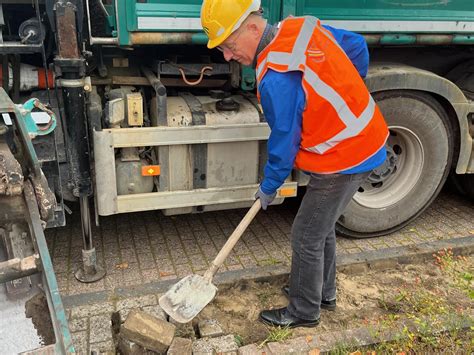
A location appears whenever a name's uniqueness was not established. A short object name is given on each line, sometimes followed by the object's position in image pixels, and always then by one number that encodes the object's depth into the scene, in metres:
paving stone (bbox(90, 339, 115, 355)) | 2.66
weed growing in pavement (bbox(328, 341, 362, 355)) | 2.70
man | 2.36
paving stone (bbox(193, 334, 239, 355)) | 2.70
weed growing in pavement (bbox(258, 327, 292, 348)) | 2.84
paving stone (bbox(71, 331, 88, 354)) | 2.68
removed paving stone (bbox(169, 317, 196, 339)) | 2.81
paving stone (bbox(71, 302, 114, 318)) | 2.96
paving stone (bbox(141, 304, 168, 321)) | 2.90
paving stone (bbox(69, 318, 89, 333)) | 2.84
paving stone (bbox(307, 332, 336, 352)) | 2.75
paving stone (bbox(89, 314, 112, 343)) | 2.76
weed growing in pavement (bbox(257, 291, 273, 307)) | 3.23
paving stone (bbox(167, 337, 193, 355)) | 2.59
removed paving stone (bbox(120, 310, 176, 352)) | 2.59
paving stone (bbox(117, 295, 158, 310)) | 3.02
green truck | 2.89
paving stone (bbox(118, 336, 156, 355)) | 2.62
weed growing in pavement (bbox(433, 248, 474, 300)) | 3.44
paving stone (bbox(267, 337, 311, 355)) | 2.73
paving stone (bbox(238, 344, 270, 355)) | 2.70
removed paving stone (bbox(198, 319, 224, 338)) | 2.84
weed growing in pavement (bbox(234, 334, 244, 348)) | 2.83
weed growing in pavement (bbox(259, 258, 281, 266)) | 3.60
